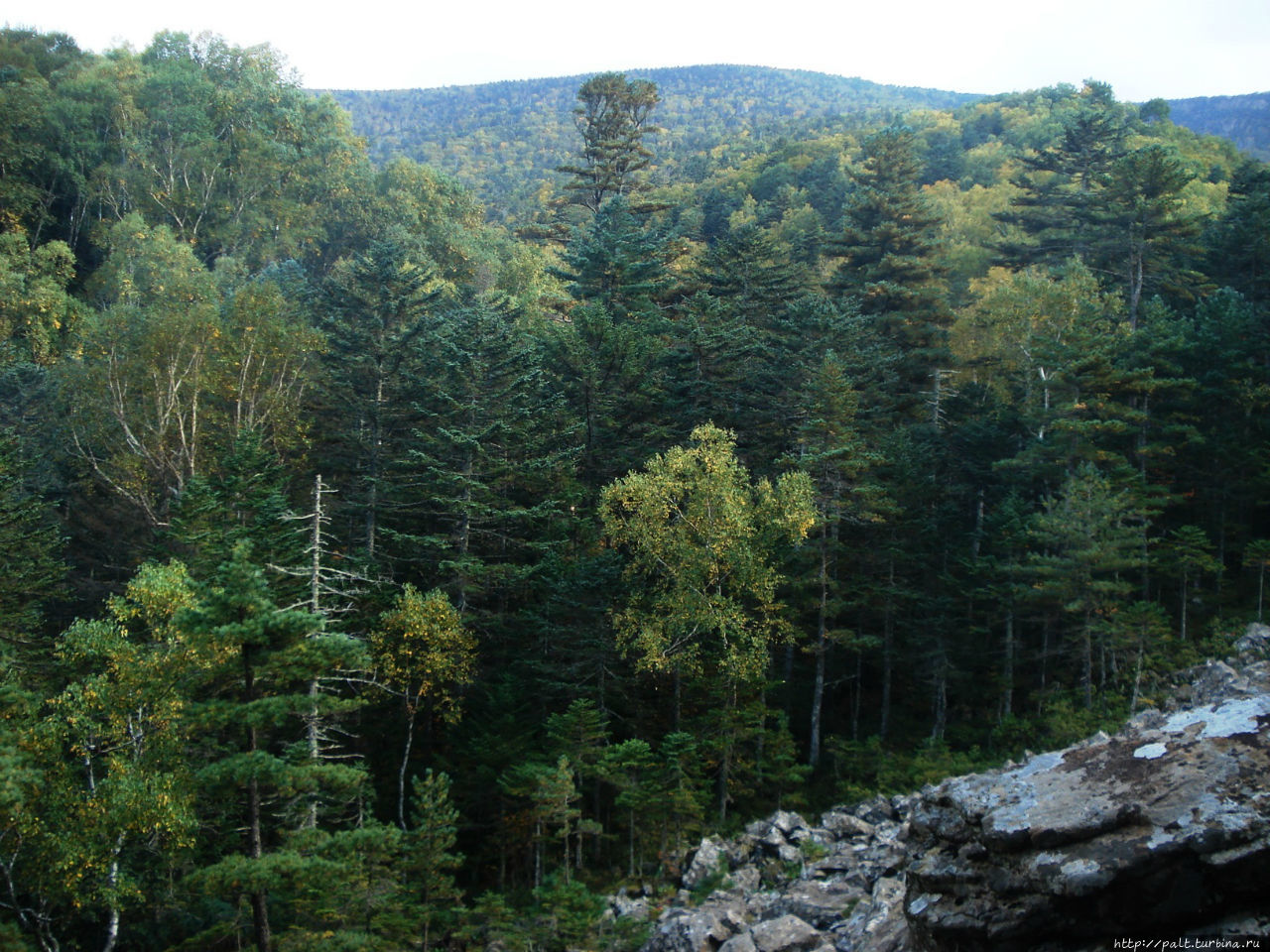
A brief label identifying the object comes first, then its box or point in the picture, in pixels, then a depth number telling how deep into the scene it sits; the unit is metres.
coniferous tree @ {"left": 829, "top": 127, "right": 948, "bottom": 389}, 40.78
